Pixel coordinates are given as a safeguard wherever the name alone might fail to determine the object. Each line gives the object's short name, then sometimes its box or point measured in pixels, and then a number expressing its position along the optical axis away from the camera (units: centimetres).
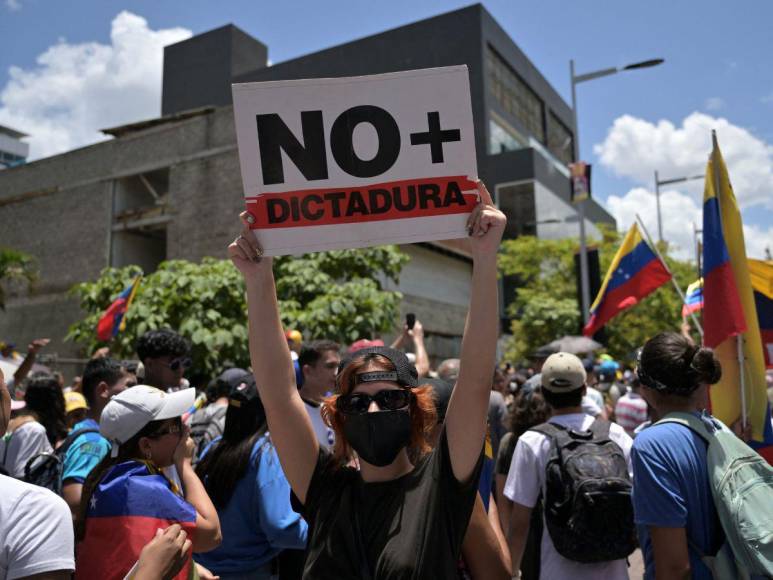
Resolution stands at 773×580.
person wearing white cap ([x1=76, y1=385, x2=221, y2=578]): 264
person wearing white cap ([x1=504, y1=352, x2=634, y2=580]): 325
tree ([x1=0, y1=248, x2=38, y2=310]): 2284
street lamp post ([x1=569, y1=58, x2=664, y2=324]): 1750
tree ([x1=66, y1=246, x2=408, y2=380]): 1343
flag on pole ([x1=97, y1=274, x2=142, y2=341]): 1098
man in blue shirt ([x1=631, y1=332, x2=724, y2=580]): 259
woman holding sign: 209
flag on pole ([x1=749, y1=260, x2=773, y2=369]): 538
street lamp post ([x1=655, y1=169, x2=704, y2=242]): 3040
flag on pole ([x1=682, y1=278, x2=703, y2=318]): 625
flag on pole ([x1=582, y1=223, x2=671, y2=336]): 774
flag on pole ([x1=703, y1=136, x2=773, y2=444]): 368
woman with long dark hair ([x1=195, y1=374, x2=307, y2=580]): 333
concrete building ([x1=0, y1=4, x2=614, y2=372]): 2725
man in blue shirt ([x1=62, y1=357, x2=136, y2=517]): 357
